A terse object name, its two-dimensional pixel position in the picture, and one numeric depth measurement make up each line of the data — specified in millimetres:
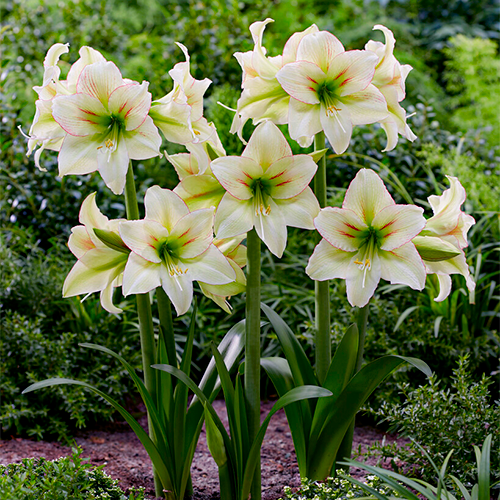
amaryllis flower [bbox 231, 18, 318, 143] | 2064
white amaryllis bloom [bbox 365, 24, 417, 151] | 2096
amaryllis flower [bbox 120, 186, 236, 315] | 2016
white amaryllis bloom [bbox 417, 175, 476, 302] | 2103
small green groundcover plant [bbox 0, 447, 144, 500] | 2034
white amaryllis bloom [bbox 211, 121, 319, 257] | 2021
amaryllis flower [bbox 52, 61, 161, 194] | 2015
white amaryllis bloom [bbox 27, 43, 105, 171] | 2064
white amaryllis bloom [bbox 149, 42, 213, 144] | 2051
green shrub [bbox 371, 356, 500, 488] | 2229
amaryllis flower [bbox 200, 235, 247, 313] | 2074
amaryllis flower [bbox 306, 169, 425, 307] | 2030
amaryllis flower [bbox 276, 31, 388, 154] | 2035
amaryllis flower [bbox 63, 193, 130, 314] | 2084
